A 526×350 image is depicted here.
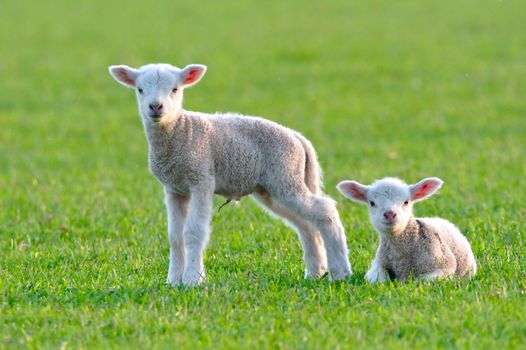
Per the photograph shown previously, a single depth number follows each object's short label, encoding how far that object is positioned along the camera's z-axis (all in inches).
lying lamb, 613.9
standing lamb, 633.6
